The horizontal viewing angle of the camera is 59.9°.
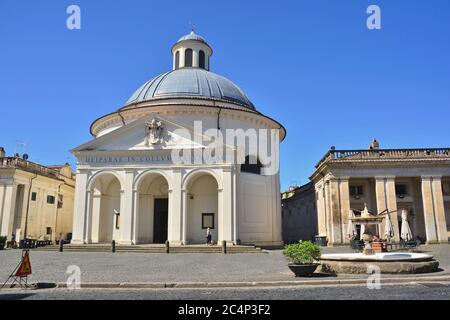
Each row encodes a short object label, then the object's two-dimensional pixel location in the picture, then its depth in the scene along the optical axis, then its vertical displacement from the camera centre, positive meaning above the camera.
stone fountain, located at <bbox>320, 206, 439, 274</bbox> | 11.55 -0.98
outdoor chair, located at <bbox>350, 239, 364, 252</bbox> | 21.17 -0.77
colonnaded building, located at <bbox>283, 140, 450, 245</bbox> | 29.12 +3.28
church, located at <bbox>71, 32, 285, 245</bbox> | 24.88 +3.80
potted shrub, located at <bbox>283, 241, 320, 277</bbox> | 11.30 -0.75
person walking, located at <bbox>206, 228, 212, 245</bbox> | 24.67 -0.34
